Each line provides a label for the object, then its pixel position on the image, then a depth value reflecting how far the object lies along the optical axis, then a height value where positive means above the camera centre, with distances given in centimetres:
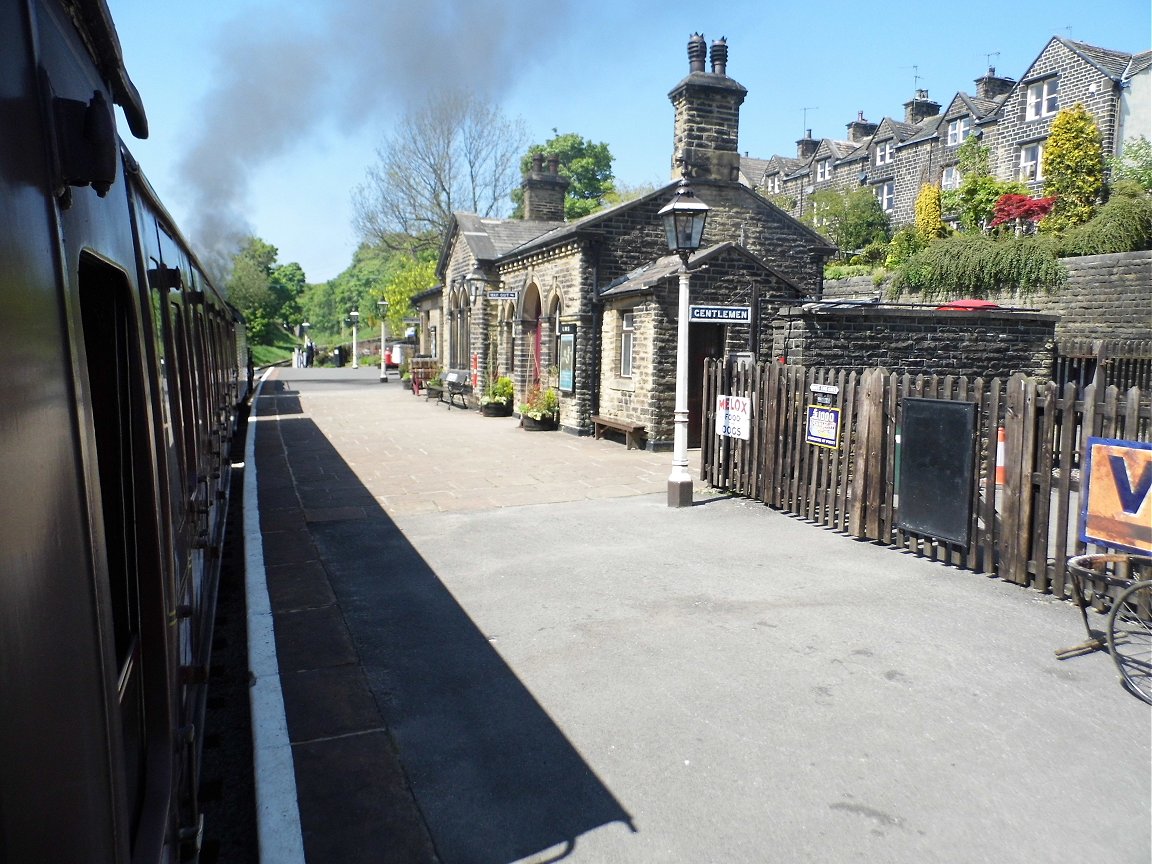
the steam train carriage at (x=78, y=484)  116 -27
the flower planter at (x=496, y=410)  2109 -202
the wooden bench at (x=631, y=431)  1472 -181
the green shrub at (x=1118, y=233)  2098 +199
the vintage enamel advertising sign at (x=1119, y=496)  514 -109
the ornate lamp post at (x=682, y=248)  948 +82
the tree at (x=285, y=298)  8256 +313
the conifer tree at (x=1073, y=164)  2705 +484
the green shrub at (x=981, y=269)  1988 +118
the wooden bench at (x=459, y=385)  2366 -157
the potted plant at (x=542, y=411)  1791 -176
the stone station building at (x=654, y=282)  1472 +77
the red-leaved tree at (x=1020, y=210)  2606 +322
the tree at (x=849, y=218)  4266 +501
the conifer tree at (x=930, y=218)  3116 +365
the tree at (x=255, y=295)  7094 +296
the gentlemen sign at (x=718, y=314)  1043 +10
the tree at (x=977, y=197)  2920 +412
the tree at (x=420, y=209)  4456 +613
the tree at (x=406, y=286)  3959 +192
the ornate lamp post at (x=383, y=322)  3847 +37
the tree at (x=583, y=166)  6769 +1240
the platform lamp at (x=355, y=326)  5480 +18
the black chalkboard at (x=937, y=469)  685 -121
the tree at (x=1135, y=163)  2741 +505
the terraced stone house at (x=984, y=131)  3516 +924
